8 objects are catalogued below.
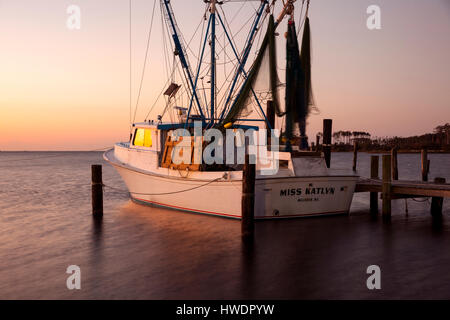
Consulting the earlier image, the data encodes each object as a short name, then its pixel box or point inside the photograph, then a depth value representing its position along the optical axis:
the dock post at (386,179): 14.52
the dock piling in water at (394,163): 19.44
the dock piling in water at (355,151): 23.11
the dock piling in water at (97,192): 15.78
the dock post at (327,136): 18.33
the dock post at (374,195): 18.20
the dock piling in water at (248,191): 11.54
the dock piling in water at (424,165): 18.80
